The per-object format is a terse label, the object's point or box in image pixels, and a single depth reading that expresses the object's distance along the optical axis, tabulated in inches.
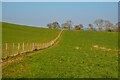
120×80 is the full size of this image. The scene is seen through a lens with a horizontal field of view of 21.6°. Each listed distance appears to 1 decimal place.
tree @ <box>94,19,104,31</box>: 7564.0
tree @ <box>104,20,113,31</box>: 7450.8
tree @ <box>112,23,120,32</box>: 7146.7
